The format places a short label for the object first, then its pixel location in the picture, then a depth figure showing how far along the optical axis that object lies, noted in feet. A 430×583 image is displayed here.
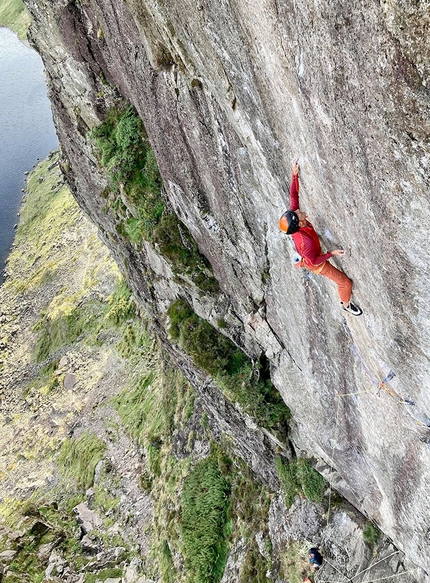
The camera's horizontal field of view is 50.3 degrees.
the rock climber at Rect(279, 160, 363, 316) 21.59
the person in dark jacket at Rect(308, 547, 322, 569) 42.78
